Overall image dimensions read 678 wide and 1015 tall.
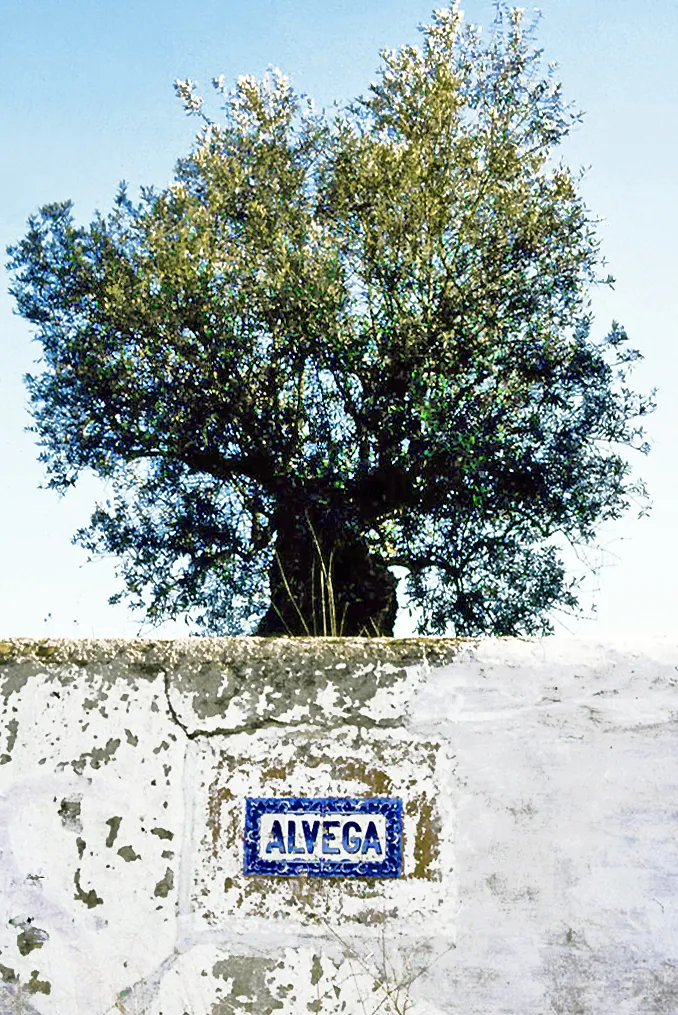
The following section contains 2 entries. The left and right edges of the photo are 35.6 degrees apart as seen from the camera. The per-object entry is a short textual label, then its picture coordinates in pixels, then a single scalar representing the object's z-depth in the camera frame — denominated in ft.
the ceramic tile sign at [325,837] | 10.27
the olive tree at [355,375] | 32.19
